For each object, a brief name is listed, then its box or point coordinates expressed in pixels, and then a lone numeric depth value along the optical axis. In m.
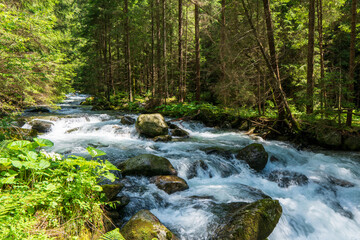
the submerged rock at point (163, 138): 9.79
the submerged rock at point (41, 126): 10.96
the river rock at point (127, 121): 12.39
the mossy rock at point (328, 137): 8.55
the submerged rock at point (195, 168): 6.34
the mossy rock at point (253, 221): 3.31
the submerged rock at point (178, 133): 10.97
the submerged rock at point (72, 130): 11.14
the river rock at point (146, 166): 5.72
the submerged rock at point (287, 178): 6.18
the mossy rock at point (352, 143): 8.36
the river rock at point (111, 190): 3.82
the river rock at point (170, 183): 5.21
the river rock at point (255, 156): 6.96
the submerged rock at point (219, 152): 7.65
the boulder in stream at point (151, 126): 10.35
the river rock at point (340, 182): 5.91
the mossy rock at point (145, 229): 3.11
